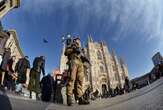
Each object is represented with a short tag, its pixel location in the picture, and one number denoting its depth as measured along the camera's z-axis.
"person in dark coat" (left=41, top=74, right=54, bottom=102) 3.62
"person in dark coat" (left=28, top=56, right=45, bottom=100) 3.69
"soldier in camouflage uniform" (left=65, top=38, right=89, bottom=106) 2.09
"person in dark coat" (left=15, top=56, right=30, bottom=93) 3.95
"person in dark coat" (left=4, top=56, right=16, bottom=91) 3.82
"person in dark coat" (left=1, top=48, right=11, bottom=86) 3.57
